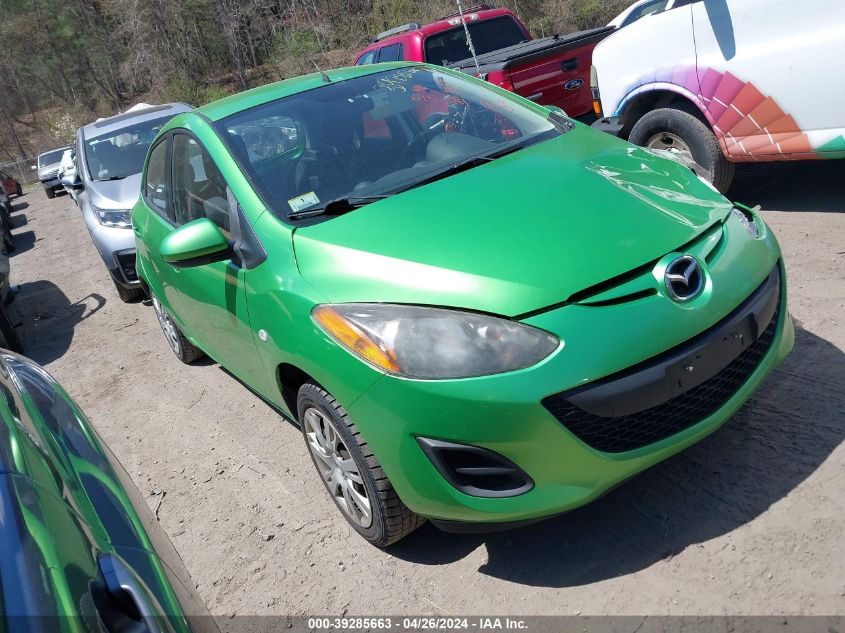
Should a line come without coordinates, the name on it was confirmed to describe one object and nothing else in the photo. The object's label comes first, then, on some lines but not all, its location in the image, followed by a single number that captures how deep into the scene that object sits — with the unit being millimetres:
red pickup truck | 7078
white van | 4391
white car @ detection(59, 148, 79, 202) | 16541
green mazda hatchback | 2283
